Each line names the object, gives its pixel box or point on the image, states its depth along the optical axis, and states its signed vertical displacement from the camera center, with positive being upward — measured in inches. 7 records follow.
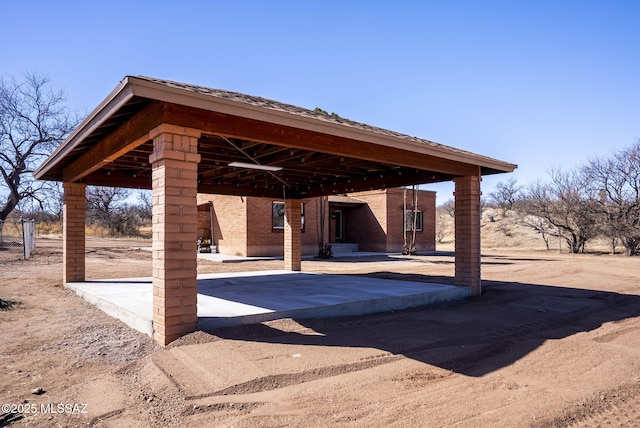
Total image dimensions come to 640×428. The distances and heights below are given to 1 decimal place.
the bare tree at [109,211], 1743.4 +62.9
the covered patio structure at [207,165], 200.1 +49.8
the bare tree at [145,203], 2070.6 +108.5
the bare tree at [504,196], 1936.5 +133.3
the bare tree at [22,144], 1067.3 +215.7
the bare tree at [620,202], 938.7 +51.1
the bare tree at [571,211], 1026.1 +31.3
